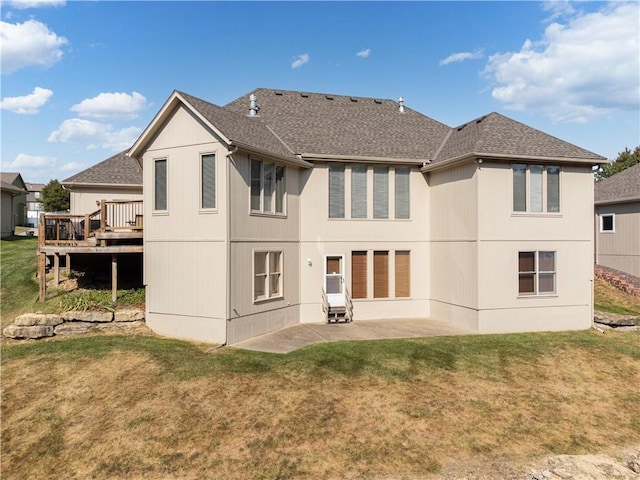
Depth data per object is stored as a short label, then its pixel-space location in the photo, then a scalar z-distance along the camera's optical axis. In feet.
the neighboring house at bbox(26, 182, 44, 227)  251.46
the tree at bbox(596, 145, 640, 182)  164.49
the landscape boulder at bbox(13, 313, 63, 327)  41.75
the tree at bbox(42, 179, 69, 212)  166.54
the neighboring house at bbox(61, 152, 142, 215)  61.72
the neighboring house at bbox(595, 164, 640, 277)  65.41
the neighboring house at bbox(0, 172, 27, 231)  138.55
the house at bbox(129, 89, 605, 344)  40.27
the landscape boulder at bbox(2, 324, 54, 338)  41.42
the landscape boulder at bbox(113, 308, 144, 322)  44.11
